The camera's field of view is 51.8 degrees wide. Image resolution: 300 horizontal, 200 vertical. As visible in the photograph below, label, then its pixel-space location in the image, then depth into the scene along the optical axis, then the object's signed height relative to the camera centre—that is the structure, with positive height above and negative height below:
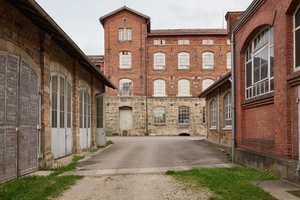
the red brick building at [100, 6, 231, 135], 33.91 +4.37
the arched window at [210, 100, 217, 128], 20.66 -0.20
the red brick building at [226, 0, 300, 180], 7.16 +0.72
